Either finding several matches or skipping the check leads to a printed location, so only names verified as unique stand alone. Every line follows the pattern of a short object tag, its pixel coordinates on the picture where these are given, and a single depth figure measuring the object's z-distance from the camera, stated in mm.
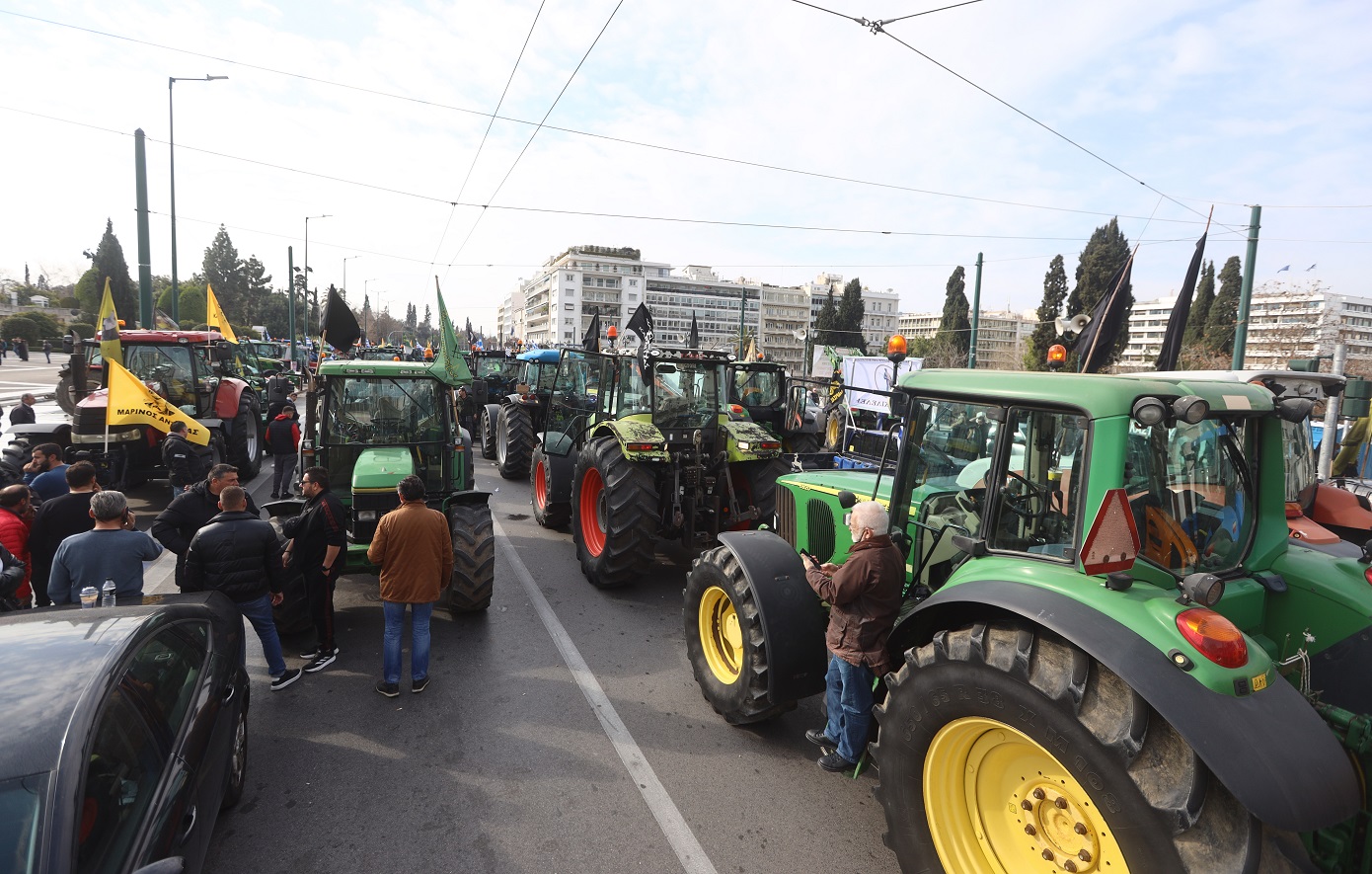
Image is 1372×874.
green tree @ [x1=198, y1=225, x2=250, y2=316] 67438
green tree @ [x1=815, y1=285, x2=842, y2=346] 63031
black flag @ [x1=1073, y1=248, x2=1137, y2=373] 4457
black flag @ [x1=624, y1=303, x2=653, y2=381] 9188
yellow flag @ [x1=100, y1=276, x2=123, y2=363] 8844
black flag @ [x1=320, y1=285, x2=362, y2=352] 8242
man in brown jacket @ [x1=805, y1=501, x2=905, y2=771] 3467
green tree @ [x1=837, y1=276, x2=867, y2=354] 63062
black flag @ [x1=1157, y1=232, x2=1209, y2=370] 6488
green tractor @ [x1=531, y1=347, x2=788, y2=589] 6566
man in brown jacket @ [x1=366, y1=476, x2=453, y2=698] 4566
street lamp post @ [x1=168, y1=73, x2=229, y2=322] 15945
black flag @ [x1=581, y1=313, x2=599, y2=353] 10559
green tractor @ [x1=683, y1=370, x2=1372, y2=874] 2041
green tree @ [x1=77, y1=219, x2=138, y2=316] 49031
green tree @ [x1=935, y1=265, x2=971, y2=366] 55000
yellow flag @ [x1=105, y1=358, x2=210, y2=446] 8445
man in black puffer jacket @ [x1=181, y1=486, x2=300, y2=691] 4281
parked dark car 1934
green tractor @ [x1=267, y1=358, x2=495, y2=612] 5715
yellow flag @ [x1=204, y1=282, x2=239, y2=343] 16817
